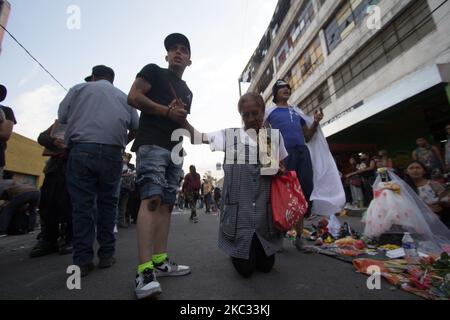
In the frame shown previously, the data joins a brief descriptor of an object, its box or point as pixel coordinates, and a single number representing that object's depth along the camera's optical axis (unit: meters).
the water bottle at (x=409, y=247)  2.26
